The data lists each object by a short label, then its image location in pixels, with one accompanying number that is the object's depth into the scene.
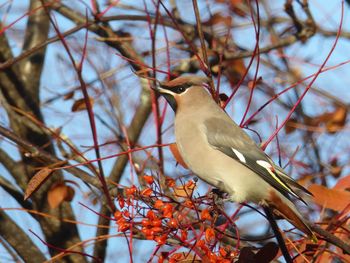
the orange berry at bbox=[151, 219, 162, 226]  4.50
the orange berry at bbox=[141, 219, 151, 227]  4.53
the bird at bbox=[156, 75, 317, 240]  5.73
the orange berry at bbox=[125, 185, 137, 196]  4.63
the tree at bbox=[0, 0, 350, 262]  4.70
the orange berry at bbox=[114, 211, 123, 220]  4.66
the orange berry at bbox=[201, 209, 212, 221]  4.57
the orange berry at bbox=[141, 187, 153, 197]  4.63
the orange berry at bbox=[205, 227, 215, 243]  4.50
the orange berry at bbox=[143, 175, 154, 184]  4.70
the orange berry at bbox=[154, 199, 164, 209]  4.54
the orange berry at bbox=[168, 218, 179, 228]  4.46
